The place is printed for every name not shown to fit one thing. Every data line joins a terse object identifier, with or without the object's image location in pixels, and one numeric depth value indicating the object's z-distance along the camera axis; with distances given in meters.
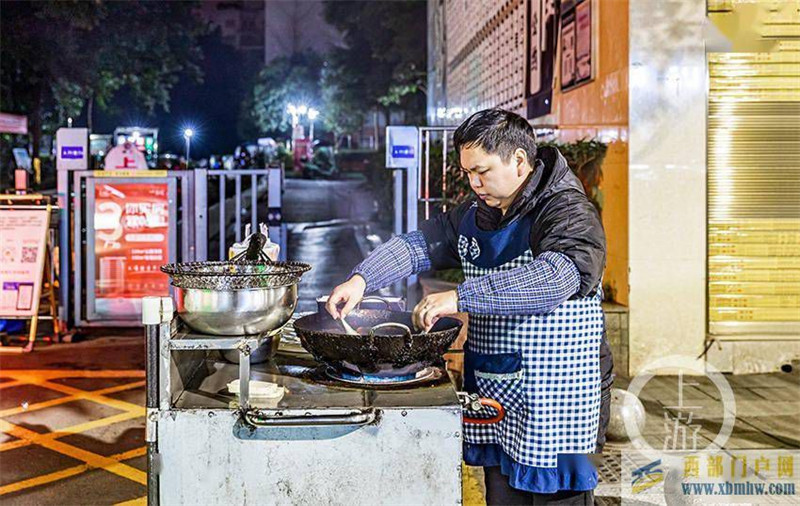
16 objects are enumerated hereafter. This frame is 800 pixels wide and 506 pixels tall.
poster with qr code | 9.78
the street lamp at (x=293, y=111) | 65.75
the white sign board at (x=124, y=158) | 11.70
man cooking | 3.21
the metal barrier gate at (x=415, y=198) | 9.75
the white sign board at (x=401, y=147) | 9.65
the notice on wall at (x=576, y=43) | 9.33
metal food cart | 3.09
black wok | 3.25
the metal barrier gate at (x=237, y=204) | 10.84
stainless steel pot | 3.17
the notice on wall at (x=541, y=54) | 10.68
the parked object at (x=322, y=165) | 50.49
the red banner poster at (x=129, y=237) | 10.94
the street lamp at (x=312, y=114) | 67.38
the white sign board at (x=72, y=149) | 10.68
